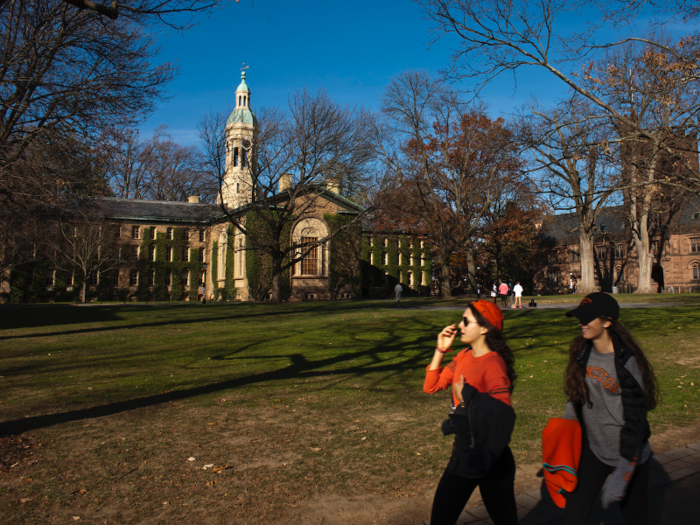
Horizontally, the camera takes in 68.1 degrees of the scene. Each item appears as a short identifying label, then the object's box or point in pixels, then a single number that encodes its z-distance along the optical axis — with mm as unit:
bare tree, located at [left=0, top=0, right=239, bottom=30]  6449
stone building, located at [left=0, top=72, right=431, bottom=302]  44719
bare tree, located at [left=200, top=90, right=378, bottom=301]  33781
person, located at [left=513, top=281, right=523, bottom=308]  26562
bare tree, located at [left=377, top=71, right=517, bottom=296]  38344
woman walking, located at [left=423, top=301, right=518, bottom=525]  2811
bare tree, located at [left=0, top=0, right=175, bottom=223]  11953
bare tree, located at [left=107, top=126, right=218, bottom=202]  59969
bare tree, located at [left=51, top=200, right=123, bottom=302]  47388
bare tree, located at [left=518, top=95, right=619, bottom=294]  11711
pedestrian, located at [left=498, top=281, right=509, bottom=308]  27672
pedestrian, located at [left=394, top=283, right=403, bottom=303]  37044
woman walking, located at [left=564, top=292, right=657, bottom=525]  3014
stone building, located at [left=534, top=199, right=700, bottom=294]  57469
